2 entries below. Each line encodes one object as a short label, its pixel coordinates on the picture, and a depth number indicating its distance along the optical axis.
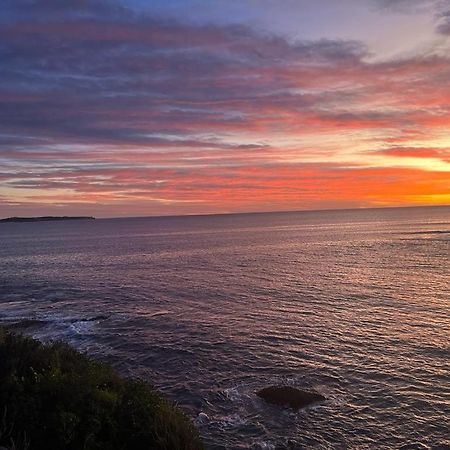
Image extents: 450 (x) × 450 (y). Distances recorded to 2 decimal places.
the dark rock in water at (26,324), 34.81
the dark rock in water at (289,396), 20.16
